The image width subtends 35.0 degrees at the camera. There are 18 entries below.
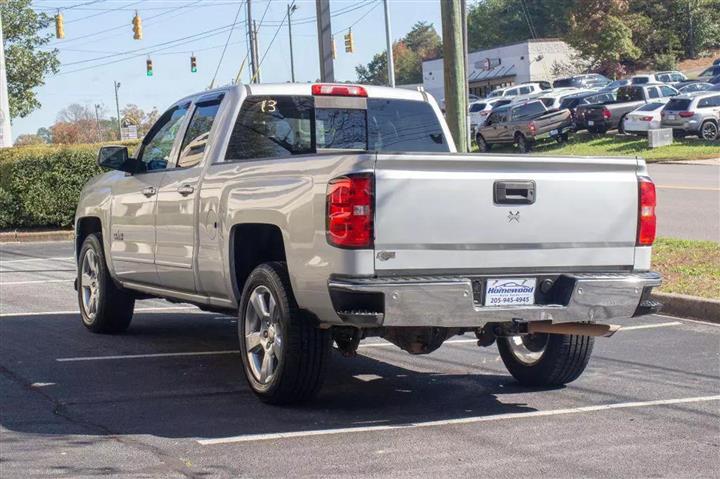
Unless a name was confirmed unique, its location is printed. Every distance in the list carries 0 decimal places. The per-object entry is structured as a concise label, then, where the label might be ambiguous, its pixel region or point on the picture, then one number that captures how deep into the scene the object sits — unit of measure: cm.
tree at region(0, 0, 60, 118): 4550
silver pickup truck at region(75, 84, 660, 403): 650
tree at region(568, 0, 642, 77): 7812
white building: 9044
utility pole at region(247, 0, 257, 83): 3905
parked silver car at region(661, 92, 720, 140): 3956
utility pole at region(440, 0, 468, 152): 1509
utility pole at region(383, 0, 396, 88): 5330
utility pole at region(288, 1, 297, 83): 5223
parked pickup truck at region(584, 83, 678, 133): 4344
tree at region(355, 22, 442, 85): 14375
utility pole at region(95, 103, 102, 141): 10220
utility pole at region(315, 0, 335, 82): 1830
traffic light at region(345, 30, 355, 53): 5856
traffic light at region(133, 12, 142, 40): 3862
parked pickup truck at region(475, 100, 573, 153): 4269
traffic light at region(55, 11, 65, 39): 3794
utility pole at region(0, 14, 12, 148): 2814
